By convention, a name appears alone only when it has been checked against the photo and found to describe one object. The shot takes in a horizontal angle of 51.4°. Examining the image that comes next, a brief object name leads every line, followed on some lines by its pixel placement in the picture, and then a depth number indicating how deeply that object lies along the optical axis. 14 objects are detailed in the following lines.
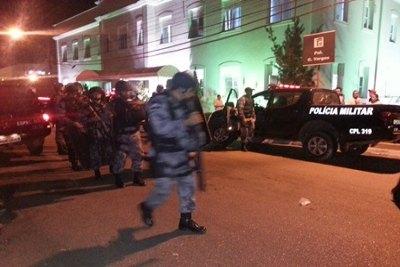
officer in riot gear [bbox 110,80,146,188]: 6.54
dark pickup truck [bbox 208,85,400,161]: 8.44
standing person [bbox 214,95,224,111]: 16.98
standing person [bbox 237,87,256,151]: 10.60
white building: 16.59
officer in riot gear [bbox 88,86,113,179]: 7.19
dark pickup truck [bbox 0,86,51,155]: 8.95
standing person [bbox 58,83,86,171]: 7.60
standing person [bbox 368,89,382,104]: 12.22
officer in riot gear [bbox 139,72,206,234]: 4.34
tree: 14.77
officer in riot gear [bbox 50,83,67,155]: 8.81
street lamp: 34.16
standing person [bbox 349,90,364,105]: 13.16
